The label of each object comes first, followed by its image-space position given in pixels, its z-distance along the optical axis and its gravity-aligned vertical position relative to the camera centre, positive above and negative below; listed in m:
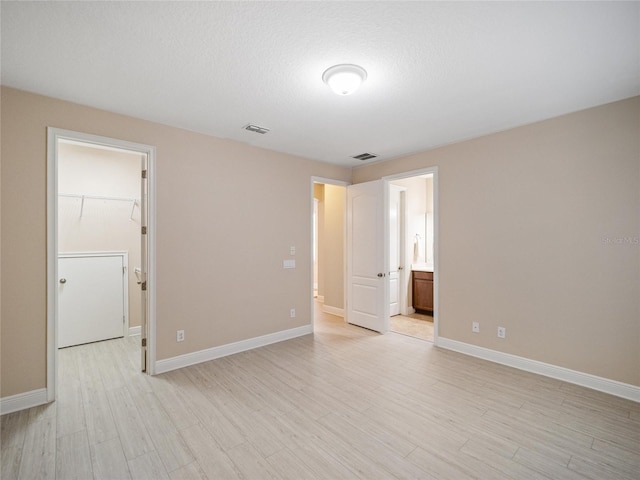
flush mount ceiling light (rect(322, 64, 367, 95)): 2.09 +1.22
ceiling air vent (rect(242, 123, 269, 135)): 3.22 +1.29
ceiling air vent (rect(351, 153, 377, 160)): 4.28 +1.30
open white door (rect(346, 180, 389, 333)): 4.50 -0.25
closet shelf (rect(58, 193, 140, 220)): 3.85 +0.62
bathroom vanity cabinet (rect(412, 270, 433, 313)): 5.37 -0.91
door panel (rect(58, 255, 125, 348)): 3.79 -0.76
